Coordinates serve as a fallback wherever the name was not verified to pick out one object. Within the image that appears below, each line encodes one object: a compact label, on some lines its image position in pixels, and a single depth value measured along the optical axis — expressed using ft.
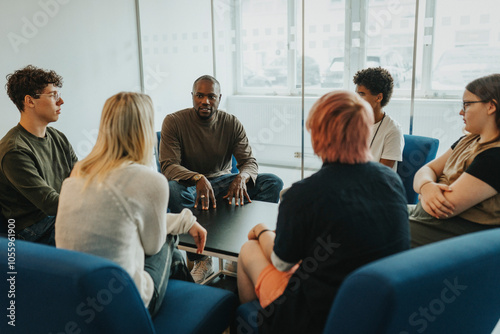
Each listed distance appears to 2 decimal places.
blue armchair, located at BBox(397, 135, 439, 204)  7.86
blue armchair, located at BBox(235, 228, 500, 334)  2.89
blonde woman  4.06
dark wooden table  5.52
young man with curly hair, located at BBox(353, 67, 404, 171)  7.90
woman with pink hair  3.71
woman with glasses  5.31
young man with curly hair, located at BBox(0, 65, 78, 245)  6.40
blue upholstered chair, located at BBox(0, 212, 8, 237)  6.17
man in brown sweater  8.96
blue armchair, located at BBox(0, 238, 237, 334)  3.19
